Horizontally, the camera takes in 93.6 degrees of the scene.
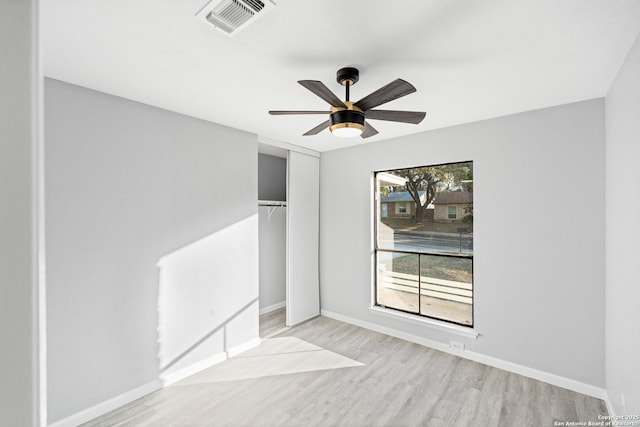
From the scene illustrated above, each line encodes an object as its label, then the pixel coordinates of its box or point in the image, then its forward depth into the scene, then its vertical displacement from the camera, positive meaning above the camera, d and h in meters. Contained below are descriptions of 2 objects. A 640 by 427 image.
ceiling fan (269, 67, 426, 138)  1.80 +0.69
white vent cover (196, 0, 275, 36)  1.42 +0.99
